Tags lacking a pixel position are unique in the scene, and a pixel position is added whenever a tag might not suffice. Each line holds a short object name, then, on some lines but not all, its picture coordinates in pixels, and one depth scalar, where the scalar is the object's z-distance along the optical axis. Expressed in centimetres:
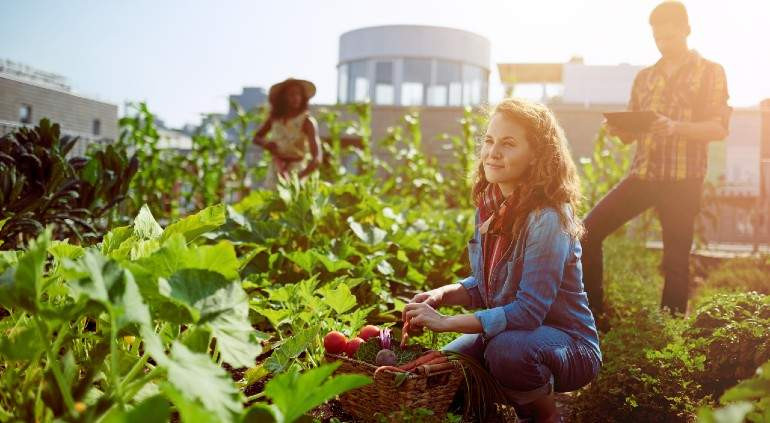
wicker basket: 195
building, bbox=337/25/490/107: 2353
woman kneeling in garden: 202
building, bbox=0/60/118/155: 2653
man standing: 356
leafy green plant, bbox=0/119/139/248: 266
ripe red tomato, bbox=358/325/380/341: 234
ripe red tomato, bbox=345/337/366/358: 221
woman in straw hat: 592
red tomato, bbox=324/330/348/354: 221
